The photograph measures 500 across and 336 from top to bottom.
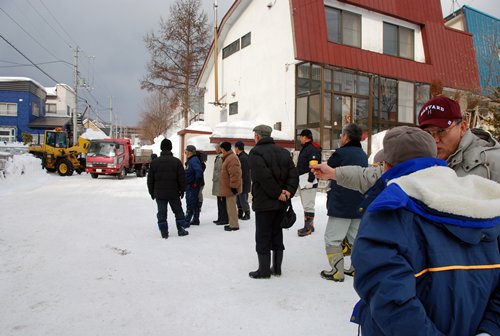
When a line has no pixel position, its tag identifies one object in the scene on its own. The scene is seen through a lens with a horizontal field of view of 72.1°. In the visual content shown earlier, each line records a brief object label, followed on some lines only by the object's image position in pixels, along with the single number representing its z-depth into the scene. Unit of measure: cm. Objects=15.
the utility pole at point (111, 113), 6502
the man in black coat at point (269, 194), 448
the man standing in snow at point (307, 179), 636
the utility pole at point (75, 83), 3224
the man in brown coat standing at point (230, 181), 697
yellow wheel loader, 2110
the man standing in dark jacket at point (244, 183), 828
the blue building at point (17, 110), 4662
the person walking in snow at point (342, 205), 423
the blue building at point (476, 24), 1920
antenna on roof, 2109
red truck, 1977
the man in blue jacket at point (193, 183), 763
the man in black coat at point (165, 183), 657
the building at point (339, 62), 1469
